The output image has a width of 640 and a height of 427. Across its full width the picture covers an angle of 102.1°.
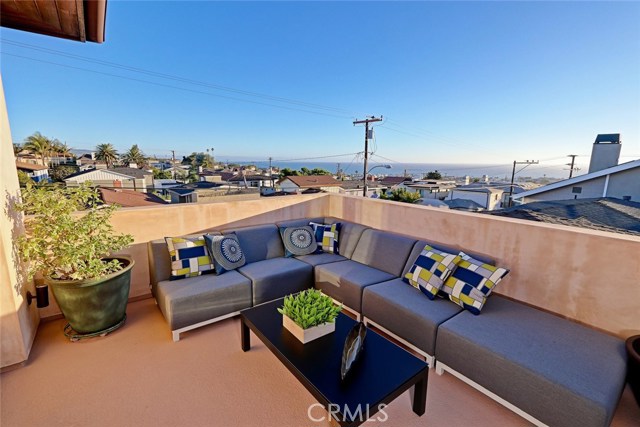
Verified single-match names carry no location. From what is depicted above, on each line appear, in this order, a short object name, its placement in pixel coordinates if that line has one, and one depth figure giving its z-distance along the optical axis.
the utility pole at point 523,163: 16.27
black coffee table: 1.18
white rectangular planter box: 1.65
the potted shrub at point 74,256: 2.03
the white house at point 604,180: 7.45
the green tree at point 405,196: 12.61
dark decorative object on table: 1.34
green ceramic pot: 2.07
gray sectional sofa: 1.37
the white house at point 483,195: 17.90
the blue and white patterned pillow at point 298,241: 3.29
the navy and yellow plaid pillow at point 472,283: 2.01
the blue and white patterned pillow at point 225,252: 2.72
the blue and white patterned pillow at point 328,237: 3.43
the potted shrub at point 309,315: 1.67
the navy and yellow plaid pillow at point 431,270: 2.21
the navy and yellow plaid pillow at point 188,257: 2.58
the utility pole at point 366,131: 10.16
